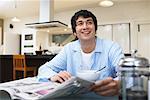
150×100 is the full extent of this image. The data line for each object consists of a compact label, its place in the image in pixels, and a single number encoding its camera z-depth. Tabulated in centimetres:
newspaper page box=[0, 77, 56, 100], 69
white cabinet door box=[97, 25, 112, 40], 599
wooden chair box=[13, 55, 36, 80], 410
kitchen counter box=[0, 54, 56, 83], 405
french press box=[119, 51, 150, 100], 51
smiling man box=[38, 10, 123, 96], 133
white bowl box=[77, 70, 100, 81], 78
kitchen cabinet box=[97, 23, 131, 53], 571
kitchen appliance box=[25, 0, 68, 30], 489
